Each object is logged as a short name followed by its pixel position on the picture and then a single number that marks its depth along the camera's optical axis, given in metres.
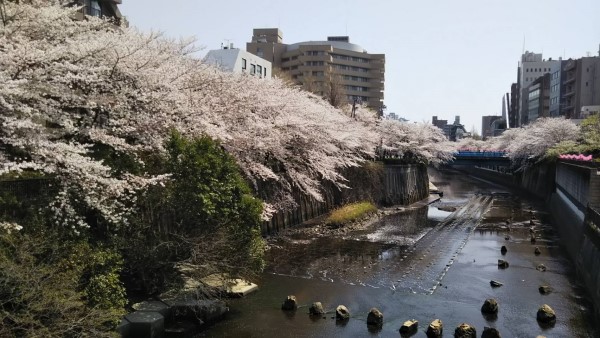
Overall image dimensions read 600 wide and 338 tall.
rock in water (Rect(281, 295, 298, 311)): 15.45
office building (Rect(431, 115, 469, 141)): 174.05
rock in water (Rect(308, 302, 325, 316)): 15.07
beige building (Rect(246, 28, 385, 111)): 93.25
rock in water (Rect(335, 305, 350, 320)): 14.77
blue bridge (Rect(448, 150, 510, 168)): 73.69
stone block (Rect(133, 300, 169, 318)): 13.16
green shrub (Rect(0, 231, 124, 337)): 9.20
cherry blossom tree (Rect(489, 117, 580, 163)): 57.69
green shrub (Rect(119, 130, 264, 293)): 13.98
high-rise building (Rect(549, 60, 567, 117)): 91.69
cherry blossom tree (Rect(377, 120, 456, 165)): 56.33
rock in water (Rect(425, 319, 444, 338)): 13.53
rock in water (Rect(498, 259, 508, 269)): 22.20
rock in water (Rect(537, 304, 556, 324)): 14.97
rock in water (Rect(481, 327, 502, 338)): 13.34
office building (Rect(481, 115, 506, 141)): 149.62
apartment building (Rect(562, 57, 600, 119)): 82.19
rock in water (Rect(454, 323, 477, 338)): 13.29
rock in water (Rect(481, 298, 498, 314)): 15.62
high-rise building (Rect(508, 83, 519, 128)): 135.12
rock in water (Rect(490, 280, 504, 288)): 19.05
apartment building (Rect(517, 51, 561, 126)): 129.38
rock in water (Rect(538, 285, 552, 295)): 18.11
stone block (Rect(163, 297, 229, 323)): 14.00
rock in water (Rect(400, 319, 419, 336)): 13.78
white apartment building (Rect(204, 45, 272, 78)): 52.50
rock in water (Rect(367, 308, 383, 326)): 14.47
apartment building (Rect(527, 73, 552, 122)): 102.44
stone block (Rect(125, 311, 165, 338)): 12.19
